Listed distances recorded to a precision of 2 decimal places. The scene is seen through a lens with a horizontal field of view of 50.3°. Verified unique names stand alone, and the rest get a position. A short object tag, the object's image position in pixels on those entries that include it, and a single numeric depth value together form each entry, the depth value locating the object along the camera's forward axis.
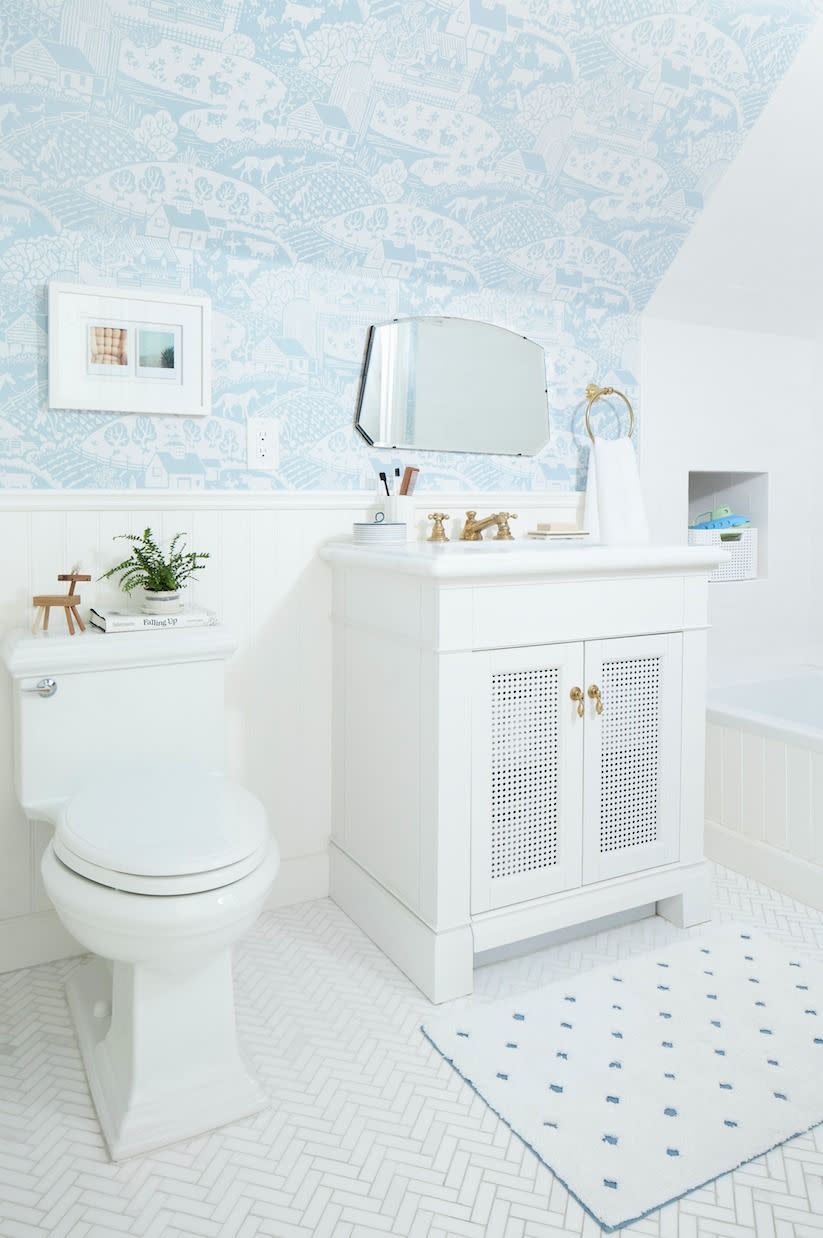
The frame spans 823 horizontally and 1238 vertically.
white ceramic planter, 1.92
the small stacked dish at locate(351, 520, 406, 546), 2.14
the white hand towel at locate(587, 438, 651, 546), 2.56
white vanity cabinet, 1.82
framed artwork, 1.94
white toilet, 1.36
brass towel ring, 2.63
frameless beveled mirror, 2.33
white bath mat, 1.38
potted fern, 1.93
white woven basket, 3.11
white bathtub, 2.28
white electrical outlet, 2.18
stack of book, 1.85
